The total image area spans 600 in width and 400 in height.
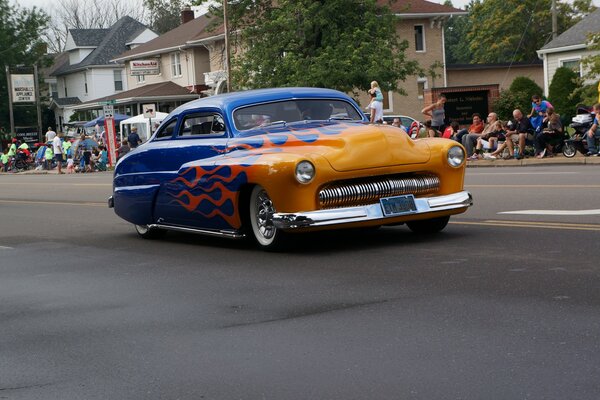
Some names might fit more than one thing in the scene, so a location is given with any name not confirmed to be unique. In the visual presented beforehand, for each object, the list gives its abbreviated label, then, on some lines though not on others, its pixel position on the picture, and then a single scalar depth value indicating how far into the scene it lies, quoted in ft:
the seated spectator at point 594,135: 77.71
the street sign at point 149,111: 156.66
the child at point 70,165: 158.10
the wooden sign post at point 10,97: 255.09
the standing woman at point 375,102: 83.92
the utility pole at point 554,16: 192.56
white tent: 185.10
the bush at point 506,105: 140.15
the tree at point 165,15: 416.46
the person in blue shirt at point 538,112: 84.12
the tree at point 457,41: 412.52
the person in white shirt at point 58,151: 155.43
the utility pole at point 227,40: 153.69
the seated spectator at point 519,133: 83.97
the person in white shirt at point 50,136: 180.14
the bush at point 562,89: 144.56
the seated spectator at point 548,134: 82.12
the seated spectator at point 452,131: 93.71
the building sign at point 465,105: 111.75
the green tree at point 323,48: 144.15
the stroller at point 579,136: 78.95
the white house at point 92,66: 295.89
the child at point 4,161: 193.67
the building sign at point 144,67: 243.19
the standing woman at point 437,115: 96.63
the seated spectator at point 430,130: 96.86
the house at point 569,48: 163.94
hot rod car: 32.17
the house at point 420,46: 194.59
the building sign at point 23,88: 254.47
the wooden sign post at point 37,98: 245.24
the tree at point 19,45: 301.02
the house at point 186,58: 216.95
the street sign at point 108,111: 153.08
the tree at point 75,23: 407.03
